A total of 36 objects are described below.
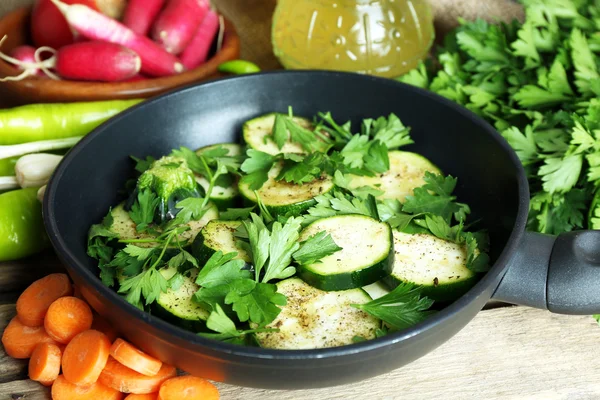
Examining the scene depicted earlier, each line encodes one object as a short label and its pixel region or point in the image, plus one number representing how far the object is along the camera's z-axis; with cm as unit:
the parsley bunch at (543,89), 66
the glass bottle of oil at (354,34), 79
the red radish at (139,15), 81
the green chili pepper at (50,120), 72
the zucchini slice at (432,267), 58
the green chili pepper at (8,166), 71
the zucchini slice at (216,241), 58
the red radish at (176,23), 80
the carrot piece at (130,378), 56
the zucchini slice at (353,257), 57
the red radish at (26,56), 77
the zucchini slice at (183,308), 56
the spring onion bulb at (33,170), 69
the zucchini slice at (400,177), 65
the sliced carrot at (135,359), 56
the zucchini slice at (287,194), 61
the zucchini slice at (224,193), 64
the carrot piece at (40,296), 60
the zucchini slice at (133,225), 61
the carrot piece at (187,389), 56
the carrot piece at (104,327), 59
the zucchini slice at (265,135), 68
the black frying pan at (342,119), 52
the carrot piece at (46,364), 57
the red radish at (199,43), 81
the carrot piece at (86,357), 56
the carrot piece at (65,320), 58
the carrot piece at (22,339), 59
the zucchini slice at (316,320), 55
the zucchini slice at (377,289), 59
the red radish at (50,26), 80
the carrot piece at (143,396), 57
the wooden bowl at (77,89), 74
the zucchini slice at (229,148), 68
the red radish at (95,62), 75
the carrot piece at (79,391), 56
